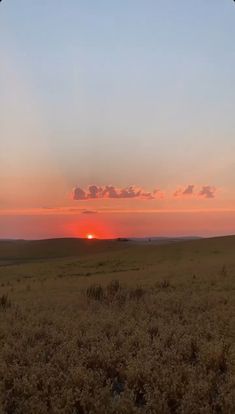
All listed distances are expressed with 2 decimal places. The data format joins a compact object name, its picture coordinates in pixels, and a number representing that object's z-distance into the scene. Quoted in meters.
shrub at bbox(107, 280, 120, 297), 13.72
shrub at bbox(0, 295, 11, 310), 11.83
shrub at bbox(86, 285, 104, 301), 13.40
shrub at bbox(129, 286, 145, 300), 12.72
